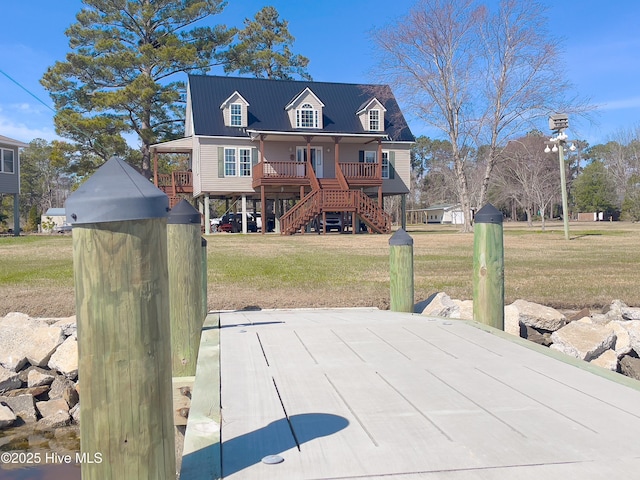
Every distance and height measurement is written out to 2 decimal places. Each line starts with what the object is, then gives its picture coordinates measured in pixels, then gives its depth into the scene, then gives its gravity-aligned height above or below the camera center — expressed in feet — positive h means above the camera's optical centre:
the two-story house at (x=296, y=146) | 91.30 +13.79
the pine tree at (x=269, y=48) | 138.72 +45.90
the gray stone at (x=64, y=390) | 19.06 -5.60
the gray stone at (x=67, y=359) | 20.72 -4.78
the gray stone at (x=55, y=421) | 17.78 -6.10
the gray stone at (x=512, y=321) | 20.25 -3.63
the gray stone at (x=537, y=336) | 20.68 -4.37
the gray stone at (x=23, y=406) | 18.13 -5.77
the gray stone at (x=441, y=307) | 21.61 -3.30
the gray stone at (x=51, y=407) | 18.33 -5.84
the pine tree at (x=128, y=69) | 102.22 +29.95
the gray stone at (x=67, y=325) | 22.33 -3.86
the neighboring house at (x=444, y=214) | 252.83 +3.67
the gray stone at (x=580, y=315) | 23.45 -4.00
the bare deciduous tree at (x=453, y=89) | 91.81 +21.98
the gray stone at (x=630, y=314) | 22.62 -3.86
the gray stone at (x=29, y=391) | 19.98 -5.77
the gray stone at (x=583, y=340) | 18.08 -3.96
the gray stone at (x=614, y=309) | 22.89 -3.77
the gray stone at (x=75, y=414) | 18.04 -5.94
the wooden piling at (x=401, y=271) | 19.43 -1.69
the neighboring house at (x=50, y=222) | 140.15 +2.56
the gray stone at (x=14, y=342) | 21.33 -4.28
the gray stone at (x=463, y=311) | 21.29 -3.41
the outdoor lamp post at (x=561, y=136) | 69.97 +10.32
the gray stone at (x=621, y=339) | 19.12 -4.16
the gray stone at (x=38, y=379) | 20.79 -5.51
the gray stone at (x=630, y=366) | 17.56 -4.70
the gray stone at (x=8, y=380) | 20.52 -5.51
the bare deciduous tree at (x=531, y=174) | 132.46 +13.18
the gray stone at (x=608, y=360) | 17.88 -4.52
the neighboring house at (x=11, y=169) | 99.25 +10.93
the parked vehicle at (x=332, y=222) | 106.42 +0.30
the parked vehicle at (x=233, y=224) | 108.58 +0.32
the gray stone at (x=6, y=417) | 17.47 -5.82
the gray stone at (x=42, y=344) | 21.25 -4.34
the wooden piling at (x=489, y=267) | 16.26 -1.35
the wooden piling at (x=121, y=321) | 5.44 -0.95
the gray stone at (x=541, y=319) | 21.48 -3.78
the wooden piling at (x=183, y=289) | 15.05 -1.69
